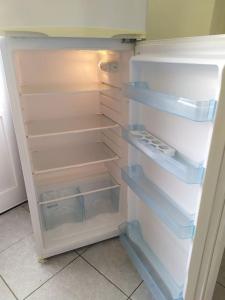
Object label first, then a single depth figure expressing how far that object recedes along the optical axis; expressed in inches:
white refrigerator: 30.8
